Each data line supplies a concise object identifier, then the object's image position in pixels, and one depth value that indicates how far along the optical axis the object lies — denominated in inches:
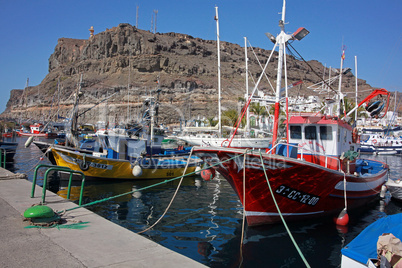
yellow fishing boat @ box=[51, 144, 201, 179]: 633.6
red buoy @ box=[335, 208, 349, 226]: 394.6
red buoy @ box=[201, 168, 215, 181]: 434.0
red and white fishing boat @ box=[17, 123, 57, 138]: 2345.0
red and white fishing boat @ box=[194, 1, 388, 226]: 347.9
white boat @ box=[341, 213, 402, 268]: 197.2
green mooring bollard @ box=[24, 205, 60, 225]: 219.8
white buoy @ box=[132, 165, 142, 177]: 655.1
